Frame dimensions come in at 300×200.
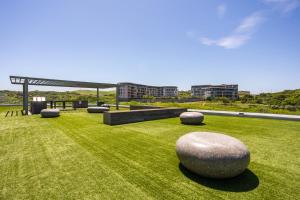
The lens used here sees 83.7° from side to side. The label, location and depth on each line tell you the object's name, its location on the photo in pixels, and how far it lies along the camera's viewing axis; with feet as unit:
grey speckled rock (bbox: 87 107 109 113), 60.95
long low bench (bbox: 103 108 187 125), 37.60
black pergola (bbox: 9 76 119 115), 56.69
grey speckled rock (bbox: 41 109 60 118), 48.07
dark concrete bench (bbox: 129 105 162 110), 61.39
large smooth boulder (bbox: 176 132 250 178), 12.64
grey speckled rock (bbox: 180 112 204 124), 38.48
